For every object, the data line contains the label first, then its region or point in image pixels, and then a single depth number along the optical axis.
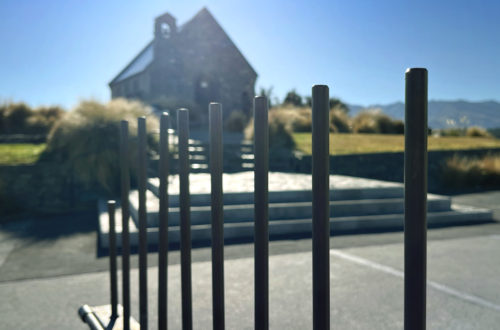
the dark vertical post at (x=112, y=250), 2.43
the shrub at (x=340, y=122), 17.45
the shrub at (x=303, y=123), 15.98
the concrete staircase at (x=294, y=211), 5.46
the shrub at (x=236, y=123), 19.13
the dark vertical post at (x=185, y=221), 1.58
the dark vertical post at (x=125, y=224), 2.26
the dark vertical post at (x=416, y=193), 0.81
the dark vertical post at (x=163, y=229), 1.82
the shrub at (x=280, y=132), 11.73
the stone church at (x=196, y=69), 22.70
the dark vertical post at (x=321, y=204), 0.96
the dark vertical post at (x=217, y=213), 1.35
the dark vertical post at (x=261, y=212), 1.13
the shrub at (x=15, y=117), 16.20
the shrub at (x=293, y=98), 34.36
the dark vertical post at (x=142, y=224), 2.02
